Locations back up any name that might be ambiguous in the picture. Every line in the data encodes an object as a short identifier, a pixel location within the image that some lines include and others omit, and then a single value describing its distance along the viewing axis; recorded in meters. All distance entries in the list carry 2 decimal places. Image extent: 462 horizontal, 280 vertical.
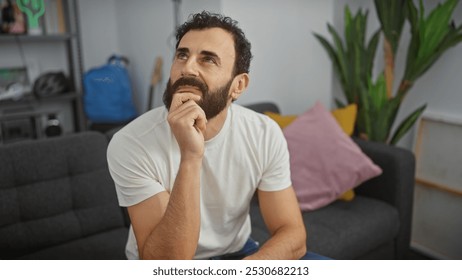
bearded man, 0.65
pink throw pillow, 1.23
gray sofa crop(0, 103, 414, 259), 1.04
